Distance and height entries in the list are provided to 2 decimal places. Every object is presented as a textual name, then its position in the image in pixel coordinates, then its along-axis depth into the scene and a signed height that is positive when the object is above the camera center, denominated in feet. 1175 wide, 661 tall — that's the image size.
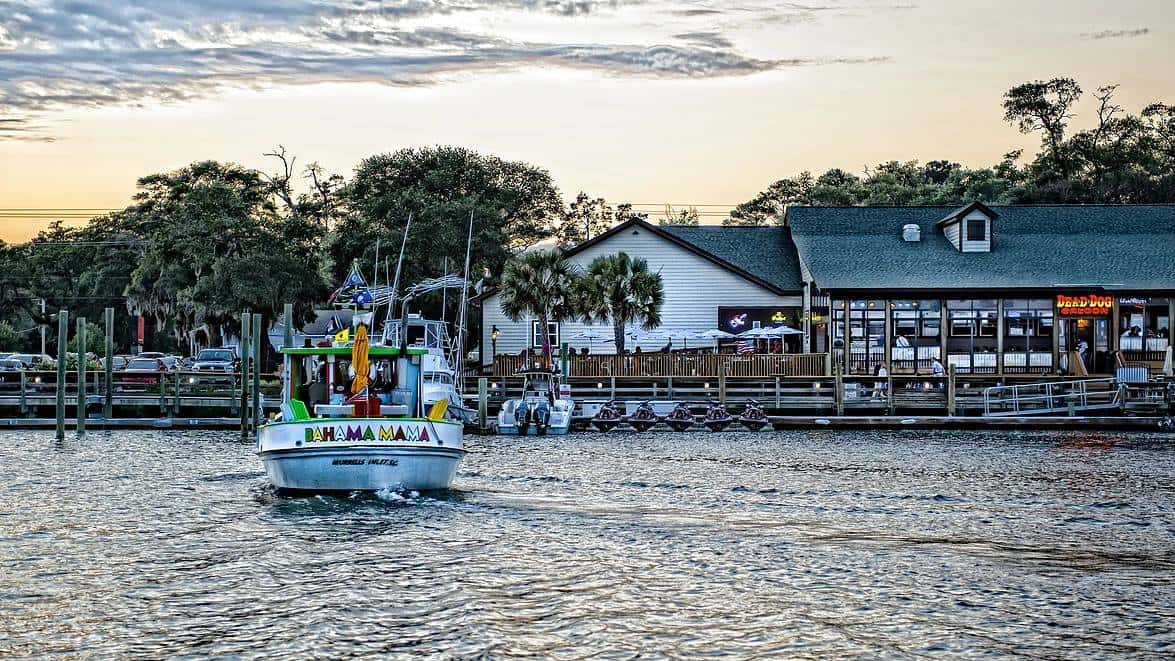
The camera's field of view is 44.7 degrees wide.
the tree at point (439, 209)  235.61 +28.68
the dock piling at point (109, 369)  156.15 -0.62
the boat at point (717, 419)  155.43 -6.18
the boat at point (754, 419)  155.74 -6.19
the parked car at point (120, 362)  231.73 +0.25
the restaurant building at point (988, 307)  183.32 +7.12
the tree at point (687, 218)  381.09 +38.89
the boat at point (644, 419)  155.02 -6.15
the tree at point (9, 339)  325.62 +5.67
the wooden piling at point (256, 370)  143.54 -0.69
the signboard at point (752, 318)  196.95 +6.13
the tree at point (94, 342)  302.45 +4.59
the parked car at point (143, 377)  170.94 -1.66
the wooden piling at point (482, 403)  151.12 -4.26
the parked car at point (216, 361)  222.91 +0.37
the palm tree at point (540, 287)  180.24 +9.64
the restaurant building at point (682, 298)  197.57 +8.97
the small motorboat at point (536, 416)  149.28 -5.64
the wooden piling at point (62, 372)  142.41 -0.86
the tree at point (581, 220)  327.88 +33.34
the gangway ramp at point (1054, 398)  161.68 -4.17
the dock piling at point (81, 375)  145.89 -1.19
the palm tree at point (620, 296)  179.11 +8.35
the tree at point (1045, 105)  320.29 +58.07
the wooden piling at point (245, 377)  143.02 -1.44
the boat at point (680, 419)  155.33 -6.17
